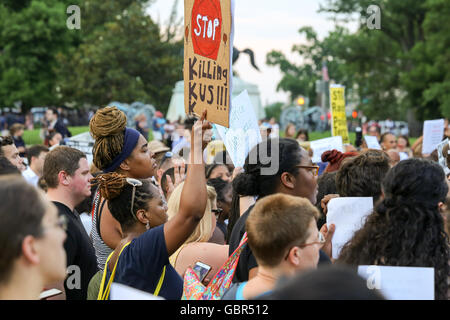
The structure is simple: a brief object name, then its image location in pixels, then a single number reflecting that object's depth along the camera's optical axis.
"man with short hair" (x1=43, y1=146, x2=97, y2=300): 3.98
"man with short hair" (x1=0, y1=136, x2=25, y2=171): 6.32
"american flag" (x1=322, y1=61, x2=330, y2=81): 53.51
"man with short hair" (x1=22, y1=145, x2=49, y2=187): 8.62
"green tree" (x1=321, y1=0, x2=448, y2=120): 31.58
